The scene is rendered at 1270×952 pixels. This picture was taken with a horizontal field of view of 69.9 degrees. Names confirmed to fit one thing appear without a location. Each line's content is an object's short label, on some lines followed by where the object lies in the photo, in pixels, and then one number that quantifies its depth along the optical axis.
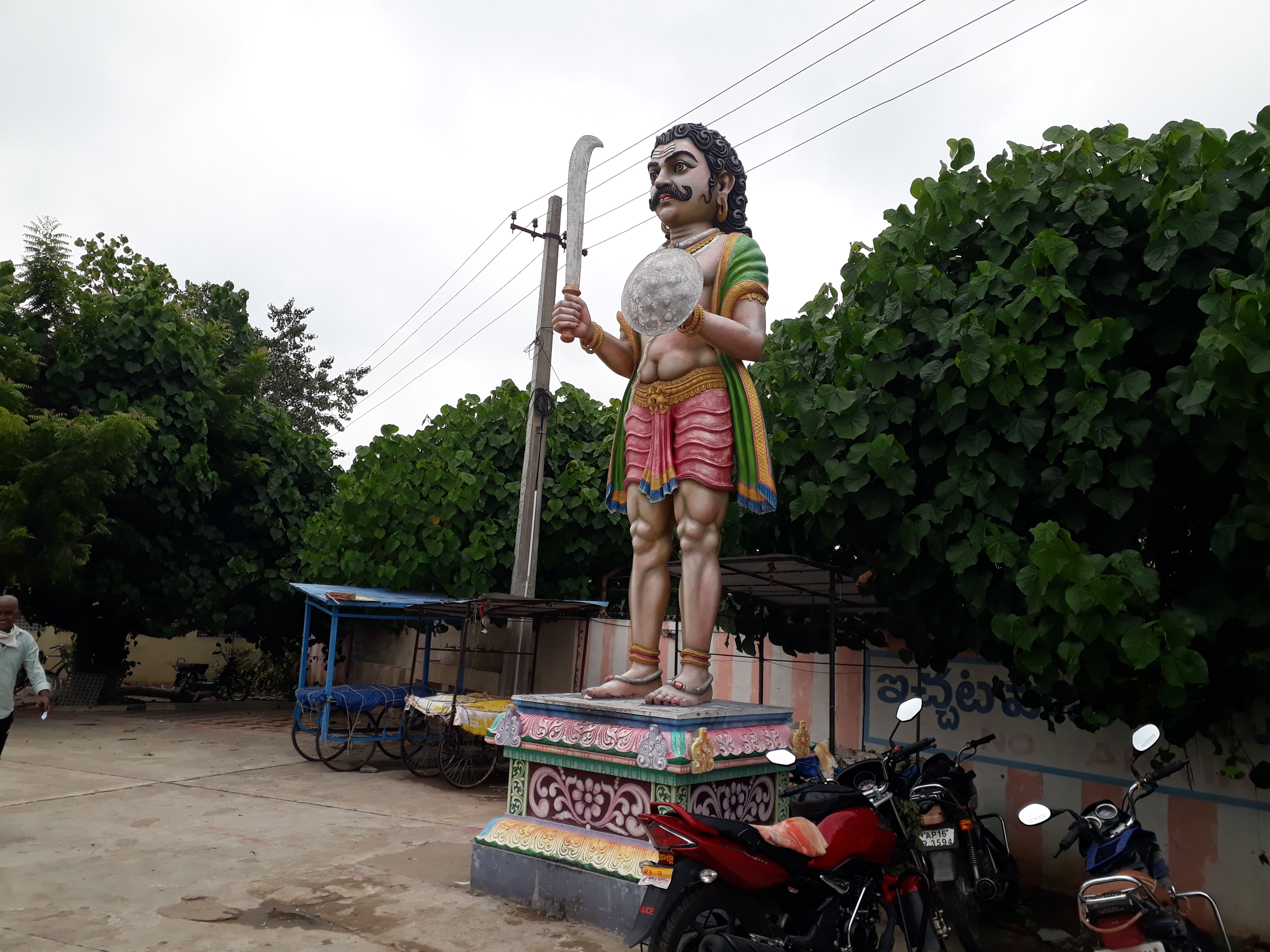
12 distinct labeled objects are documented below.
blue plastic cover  9.05
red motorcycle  3.25
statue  4.64
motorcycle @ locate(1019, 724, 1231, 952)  3.12
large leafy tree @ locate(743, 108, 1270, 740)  3.82
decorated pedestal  4.18
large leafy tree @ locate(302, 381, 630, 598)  9.92
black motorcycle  4.45
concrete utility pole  9.01
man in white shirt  5.71
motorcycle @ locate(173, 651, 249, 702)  15.54
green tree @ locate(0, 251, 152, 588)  10.26
